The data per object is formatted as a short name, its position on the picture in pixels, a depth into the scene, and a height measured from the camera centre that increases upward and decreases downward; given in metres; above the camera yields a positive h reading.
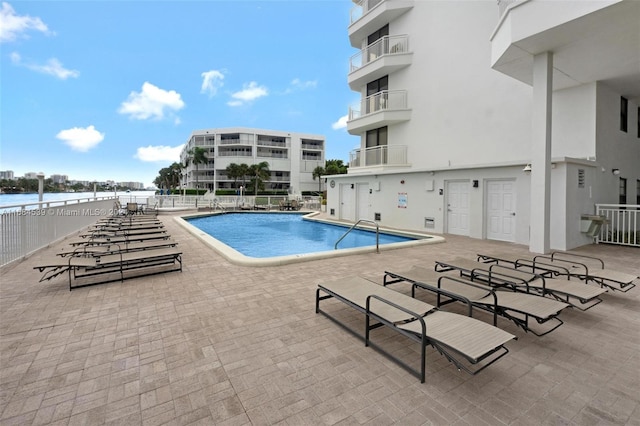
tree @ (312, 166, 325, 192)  55.59 +6.45
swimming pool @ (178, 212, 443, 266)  7.11 -1.15
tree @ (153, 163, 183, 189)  73.03 +8.40
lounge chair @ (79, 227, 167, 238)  7.77 -0.67
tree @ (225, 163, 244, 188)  49.00 +5.84
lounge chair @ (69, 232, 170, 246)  6.52 -0.75
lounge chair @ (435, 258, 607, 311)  3.70 -1.04
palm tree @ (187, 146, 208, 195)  52.44 +9.03
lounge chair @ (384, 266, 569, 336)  3.07 -1.05
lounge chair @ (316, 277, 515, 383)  2.29 -1.05
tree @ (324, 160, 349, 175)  52.84 +7.06
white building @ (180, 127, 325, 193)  54.03 +9.58
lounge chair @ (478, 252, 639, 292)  4.30 -1.02
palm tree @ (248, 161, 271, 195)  50.21 +5.48
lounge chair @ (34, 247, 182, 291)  4.75 -0.91
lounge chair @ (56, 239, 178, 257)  5.70 -0.83
